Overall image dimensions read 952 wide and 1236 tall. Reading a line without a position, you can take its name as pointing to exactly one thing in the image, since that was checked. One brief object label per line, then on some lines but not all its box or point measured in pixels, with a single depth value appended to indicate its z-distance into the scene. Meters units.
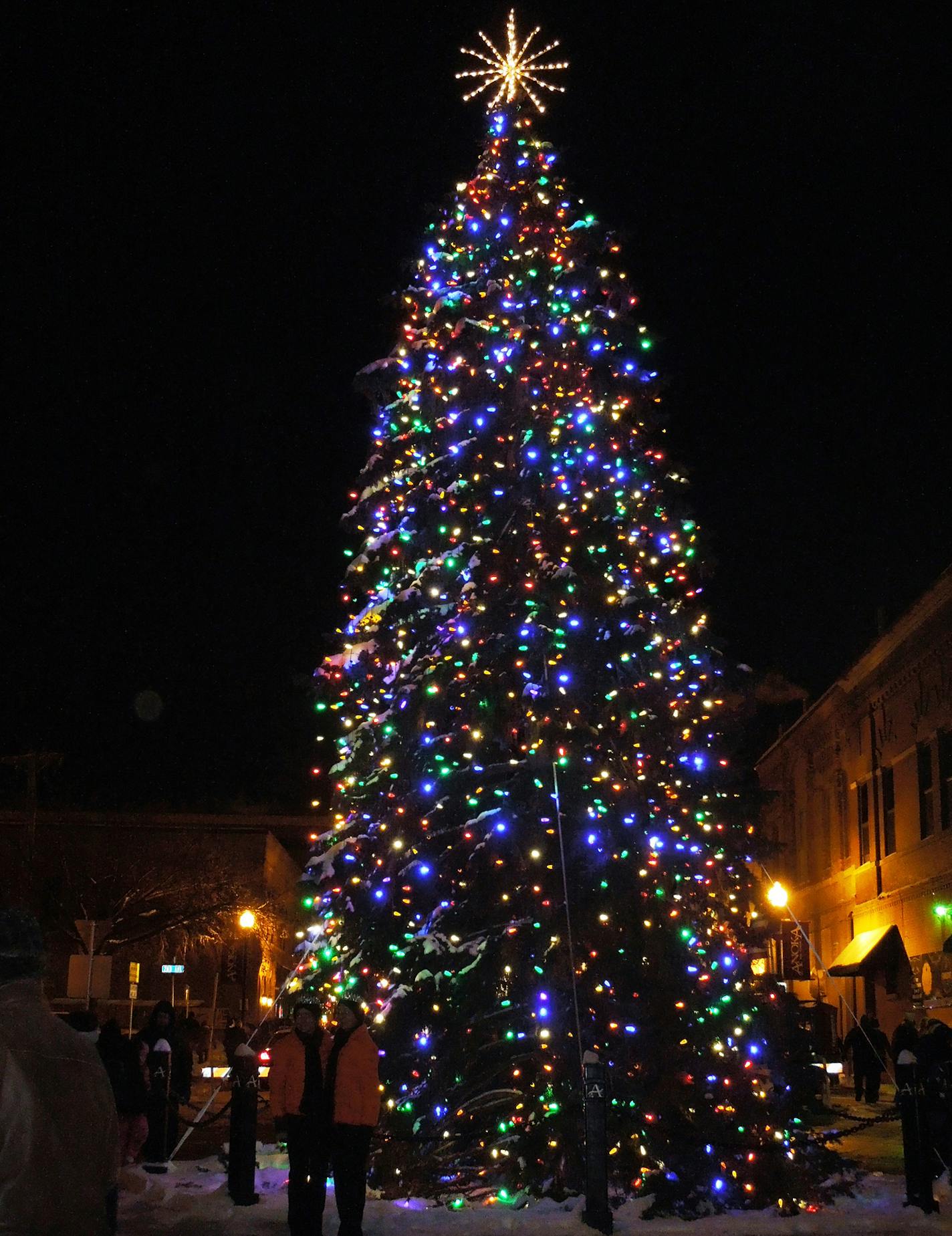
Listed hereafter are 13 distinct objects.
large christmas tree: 11.42
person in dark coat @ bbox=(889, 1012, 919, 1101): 17.31
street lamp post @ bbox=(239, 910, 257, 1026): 34.16
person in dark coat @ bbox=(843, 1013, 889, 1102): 22.62
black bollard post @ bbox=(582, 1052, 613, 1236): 9.99
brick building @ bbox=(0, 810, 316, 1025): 47.53
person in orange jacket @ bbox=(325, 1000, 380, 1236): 9.55
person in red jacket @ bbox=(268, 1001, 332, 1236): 9.72
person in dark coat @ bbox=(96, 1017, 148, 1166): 13.26
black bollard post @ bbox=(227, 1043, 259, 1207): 11.27
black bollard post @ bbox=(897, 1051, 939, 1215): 11.09
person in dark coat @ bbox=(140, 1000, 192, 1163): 13.15
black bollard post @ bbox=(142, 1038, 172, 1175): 13.07
